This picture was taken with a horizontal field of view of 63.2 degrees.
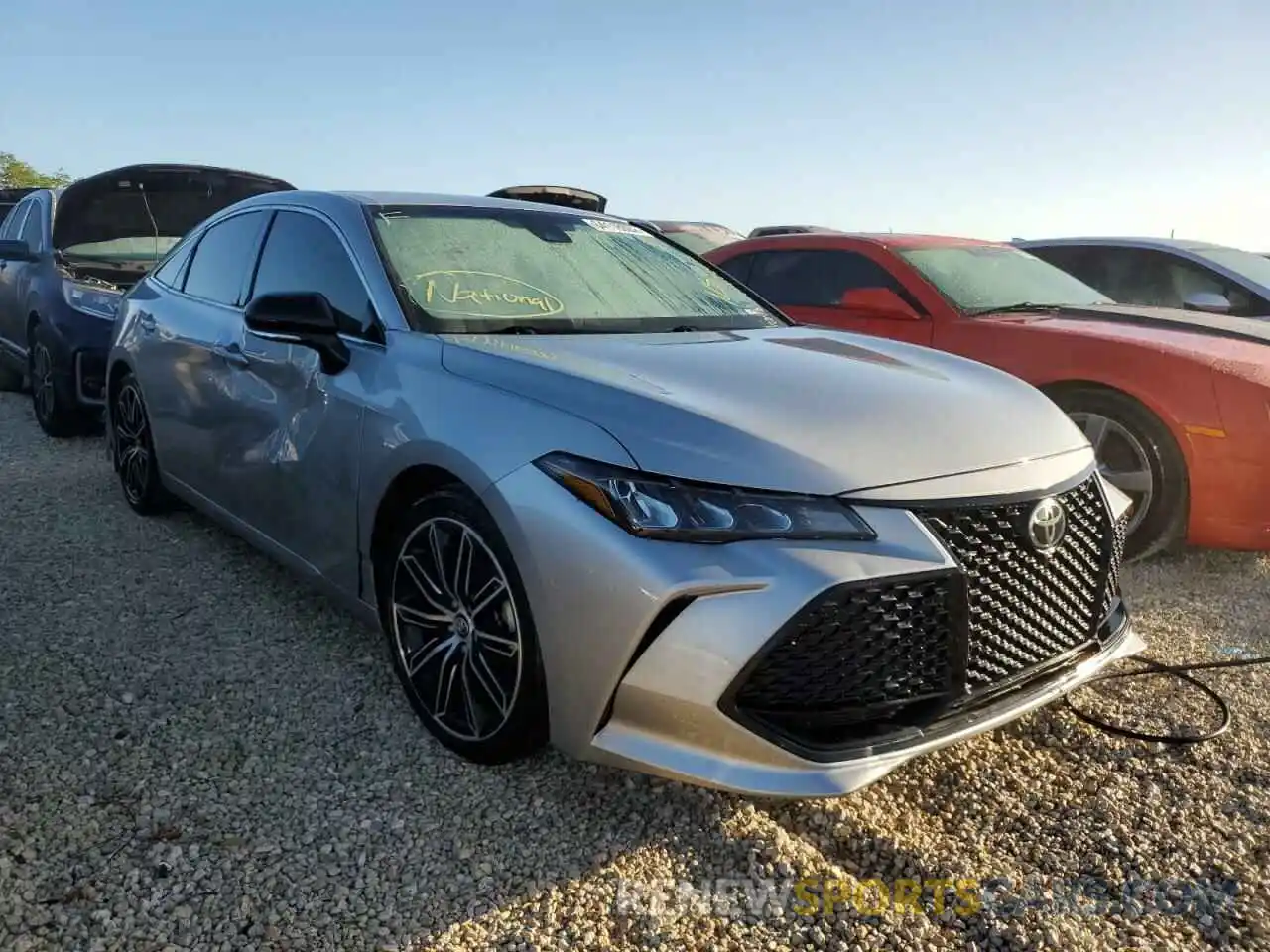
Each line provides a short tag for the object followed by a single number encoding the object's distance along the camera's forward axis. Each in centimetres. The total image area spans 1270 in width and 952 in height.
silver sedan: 216
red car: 425
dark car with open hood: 640
